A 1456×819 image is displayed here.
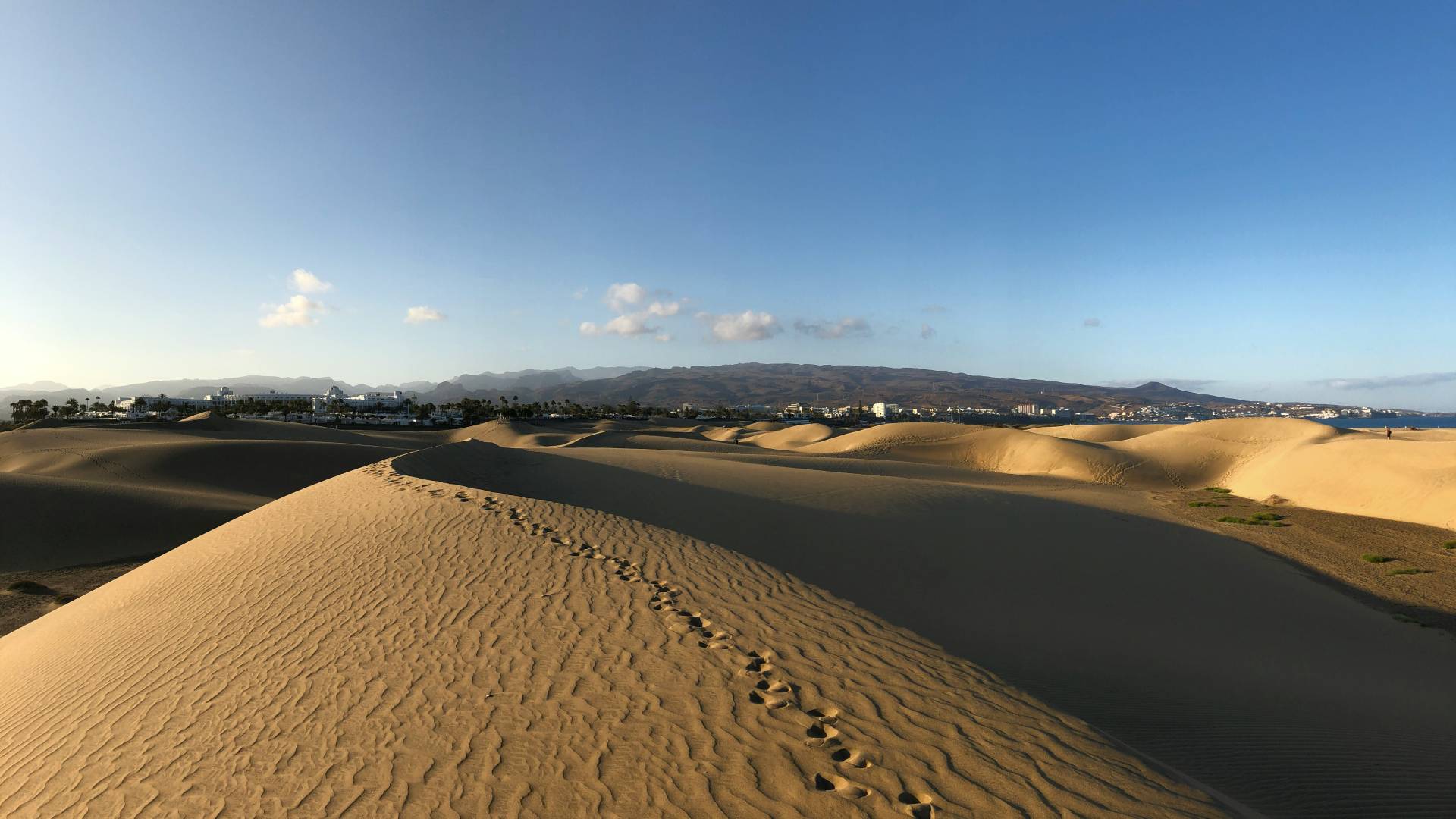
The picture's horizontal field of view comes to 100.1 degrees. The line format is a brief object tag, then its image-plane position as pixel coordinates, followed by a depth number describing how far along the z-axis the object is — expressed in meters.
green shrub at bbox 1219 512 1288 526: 22.73
